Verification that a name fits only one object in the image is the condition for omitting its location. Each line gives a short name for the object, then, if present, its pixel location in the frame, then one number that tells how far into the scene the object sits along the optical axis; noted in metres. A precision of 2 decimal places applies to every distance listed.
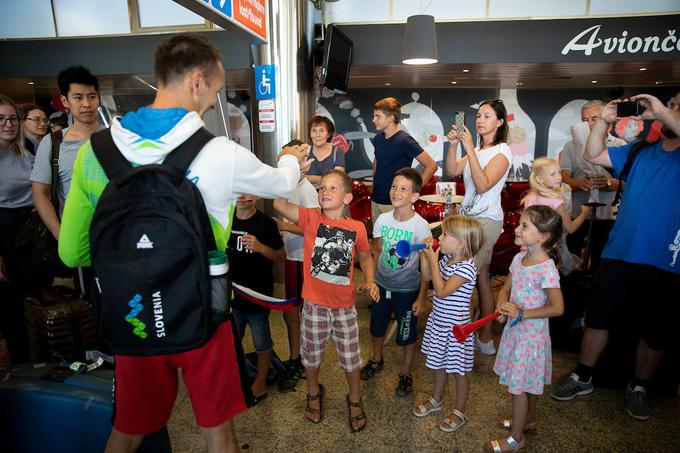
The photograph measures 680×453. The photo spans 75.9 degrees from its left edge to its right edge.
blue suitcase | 1.73
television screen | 4.85
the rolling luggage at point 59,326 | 2.47
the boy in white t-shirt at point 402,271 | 2.61
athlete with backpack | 1.27
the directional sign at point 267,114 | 4.13
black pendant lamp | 5.16
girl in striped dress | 2.31
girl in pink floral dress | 2.14
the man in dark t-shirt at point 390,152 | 3.71
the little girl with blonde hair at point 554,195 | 3.16
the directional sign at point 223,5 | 2.66
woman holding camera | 2.88
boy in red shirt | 2.35
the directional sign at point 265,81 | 4.02
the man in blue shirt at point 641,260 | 2.30
